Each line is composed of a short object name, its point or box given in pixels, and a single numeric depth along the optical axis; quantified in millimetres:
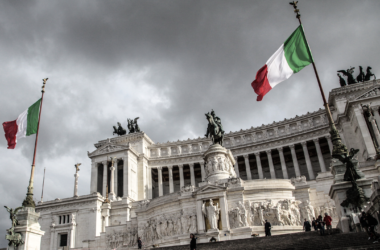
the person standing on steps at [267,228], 25438
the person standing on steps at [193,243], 17359
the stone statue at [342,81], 59612
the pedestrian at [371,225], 12789
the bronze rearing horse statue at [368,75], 58922
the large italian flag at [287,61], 21297
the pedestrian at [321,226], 18222
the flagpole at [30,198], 20127
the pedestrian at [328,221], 18719
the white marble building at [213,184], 30703
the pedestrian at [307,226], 24859
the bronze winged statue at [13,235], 18686
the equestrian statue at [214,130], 38812
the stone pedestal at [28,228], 19219
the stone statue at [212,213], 29703
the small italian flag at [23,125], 25094
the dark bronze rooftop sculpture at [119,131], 76025
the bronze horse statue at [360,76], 59500
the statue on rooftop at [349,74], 59500
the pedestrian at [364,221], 13034
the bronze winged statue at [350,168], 15852
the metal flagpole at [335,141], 17000
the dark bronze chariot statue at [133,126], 76000
